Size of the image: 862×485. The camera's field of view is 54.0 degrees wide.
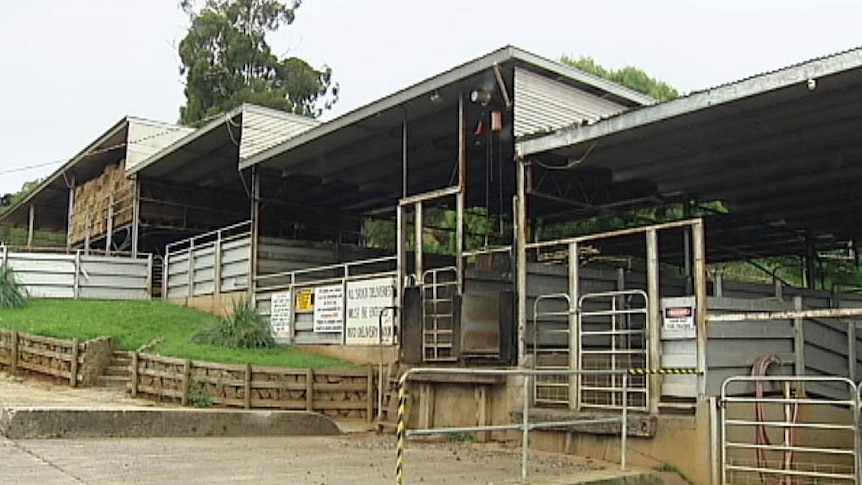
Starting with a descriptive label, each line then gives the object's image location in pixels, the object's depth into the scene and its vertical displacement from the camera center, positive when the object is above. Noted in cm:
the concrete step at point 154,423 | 1044 -129
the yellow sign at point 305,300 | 1761 +60
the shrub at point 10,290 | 2162 +91
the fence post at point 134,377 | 1534 -91
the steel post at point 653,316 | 1027 +19
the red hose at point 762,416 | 907 -95
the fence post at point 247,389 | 1423 -103
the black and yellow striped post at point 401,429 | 668 -79
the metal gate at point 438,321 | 1328 +14
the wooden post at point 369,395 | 1444 -113
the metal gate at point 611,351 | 1065 -25
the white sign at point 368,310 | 1524 +35
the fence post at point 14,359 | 1723 -68
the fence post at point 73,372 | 1633 -88
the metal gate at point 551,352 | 1177 -31
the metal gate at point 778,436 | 884 -117
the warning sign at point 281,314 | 1827 +31
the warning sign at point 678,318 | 1010 +17
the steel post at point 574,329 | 1119 +3
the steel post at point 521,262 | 1223 +100
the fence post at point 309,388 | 1434 -101
